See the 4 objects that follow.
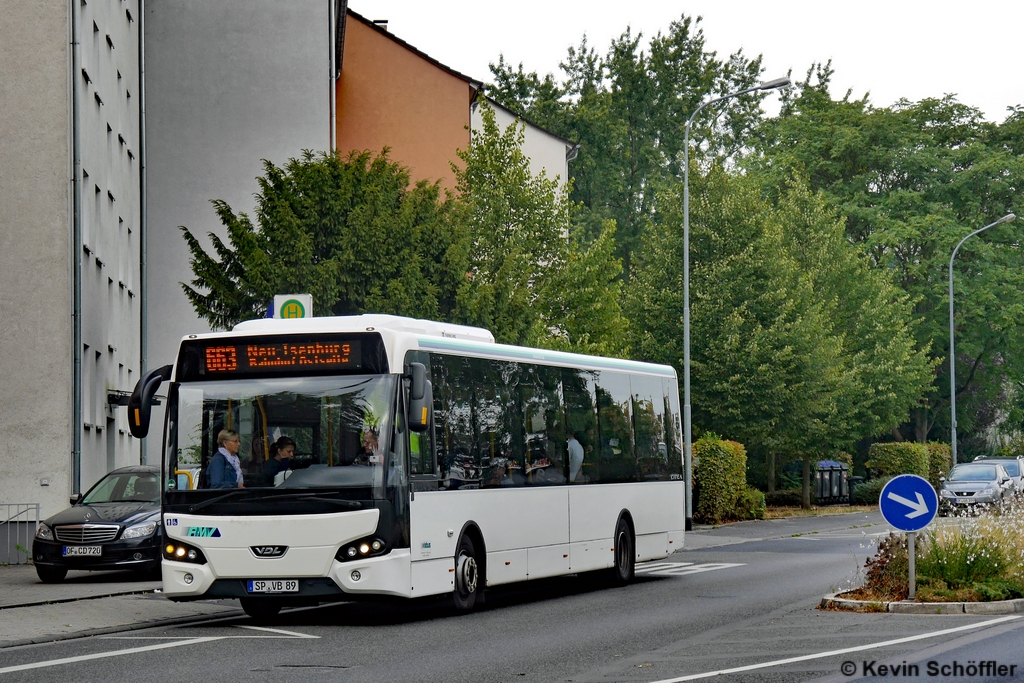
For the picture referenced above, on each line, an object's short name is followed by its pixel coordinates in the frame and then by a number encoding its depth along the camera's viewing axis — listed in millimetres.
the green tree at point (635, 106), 67438
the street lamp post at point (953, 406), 50844
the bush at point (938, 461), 51844
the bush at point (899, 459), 49375
